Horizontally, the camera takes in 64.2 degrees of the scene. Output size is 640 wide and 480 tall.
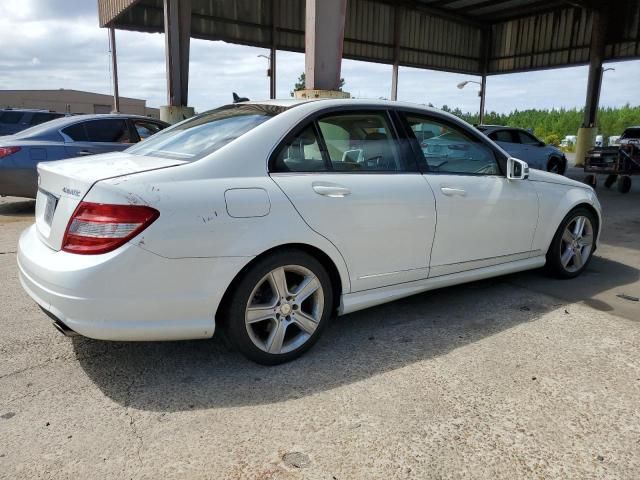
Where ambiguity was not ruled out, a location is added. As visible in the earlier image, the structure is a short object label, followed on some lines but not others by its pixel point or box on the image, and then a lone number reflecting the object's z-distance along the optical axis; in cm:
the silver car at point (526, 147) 1313
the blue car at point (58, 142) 727
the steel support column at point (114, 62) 2102
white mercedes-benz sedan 245
